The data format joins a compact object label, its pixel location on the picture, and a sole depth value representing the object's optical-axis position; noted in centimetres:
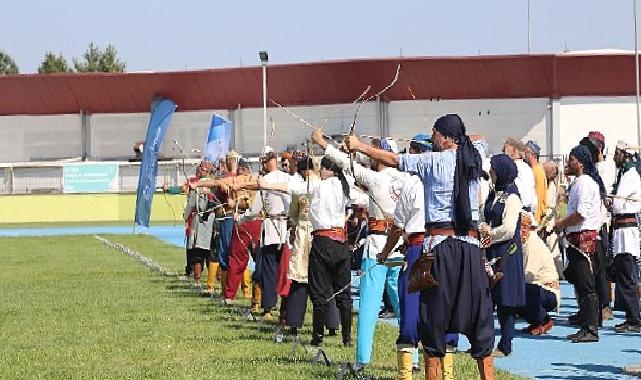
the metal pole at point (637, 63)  5225
